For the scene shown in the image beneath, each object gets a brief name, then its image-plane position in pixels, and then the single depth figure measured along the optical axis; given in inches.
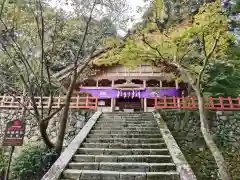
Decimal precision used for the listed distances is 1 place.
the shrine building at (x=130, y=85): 465.0
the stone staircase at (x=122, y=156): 158.6
